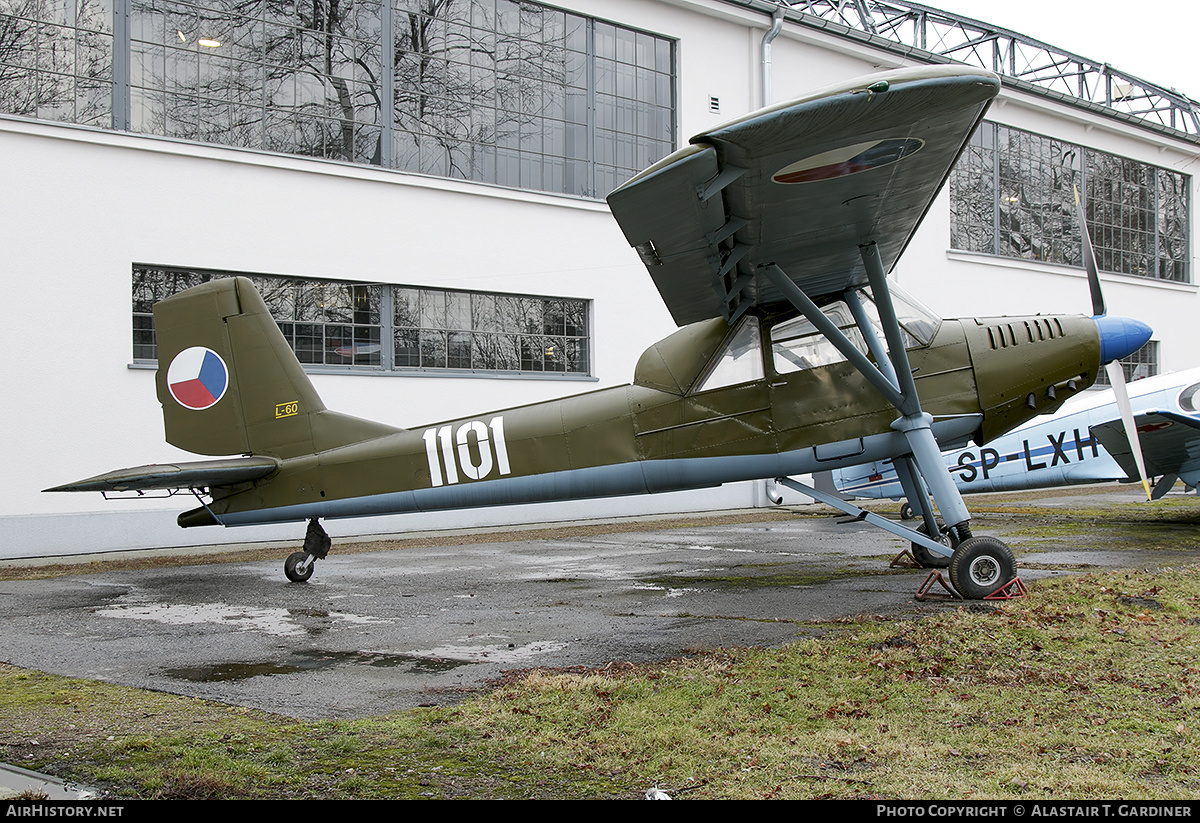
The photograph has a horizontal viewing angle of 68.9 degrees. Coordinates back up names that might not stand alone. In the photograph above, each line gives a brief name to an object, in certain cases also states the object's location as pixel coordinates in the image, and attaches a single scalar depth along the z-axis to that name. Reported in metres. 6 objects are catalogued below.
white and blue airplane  13.58
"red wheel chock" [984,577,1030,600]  7.08
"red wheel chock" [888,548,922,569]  9.82
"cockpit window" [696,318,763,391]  8.46
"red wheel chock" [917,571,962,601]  7.35
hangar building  13.55
